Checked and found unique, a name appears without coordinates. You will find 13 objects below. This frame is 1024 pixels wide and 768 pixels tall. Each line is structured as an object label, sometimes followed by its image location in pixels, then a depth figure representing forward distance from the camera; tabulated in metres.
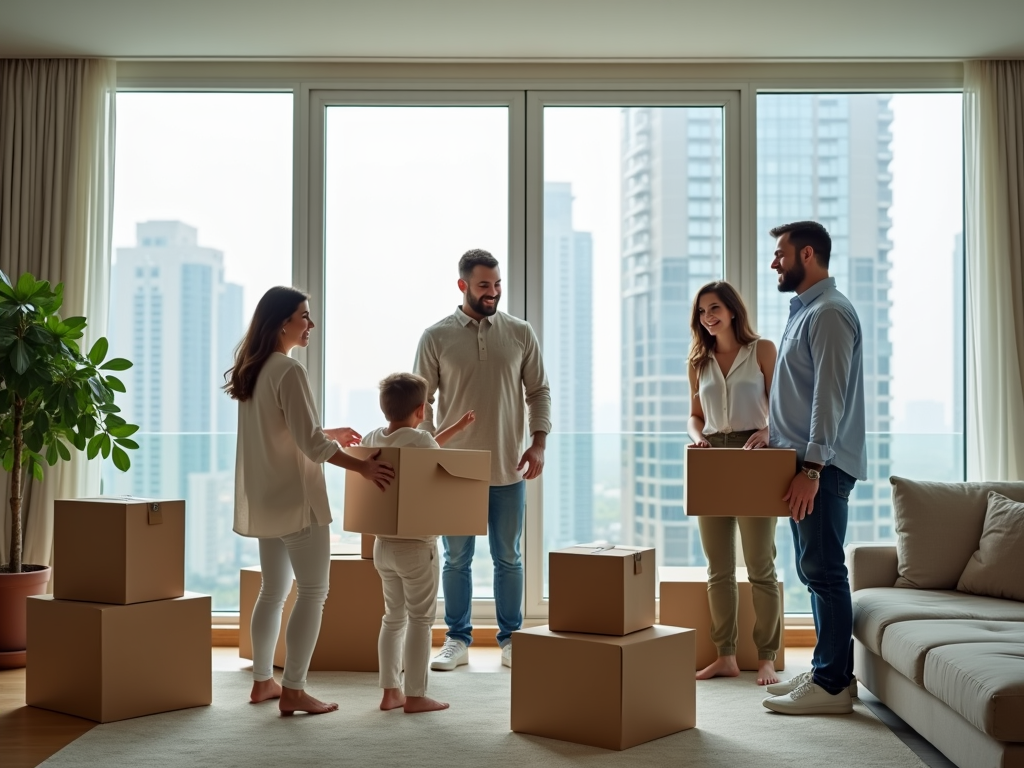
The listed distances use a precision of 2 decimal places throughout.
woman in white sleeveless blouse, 3.59
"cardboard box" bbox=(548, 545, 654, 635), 2.79
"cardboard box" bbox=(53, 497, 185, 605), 3.08
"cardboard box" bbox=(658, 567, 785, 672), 3.73
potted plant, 3.70
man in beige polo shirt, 3.76
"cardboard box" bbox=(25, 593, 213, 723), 3.00
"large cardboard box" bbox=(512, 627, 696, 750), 2.70
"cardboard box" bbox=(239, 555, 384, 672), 3.73
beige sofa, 2.33
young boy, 3.01
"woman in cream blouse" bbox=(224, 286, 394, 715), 2.96
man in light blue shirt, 2.96
